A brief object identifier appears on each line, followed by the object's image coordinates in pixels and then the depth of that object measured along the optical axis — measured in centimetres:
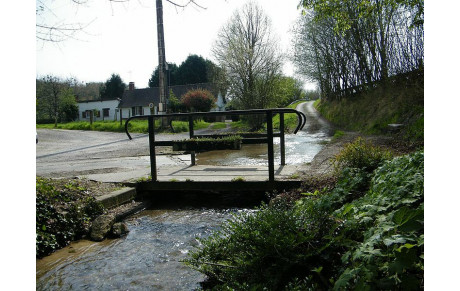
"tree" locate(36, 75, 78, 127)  3347
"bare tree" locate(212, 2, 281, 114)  2019
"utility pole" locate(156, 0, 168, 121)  1789
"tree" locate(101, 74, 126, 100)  5550
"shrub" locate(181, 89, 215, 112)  3120
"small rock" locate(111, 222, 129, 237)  394
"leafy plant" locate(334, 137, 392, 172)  422
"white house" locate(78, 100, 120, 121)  5046
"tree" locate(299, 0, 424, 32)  698
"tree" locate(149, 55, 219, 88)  5131
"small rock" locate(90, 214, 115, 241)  388
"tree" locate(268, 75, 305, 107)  2017
